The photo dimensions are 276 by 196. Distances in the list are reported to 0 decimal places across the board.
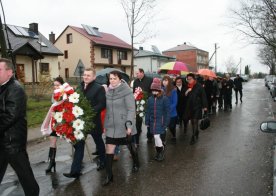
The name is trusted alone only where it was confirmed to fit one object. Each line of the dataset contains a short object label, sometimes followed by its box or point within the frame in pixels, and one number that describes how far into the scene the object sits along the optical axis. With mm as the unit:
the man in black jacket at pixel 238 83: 18577
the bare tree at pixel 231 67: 103050
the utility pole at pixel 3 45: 9134
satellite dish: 71112
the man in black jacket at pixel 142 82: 8109
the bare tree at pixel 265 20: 18156
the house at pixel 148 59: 65812
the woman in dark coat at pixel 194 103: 8086
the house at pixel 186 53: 89312
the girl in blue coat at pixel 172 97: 8008
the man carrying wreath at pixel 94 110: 5262
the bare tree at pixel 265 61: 54003
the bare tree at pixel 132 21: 24375
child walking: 6445
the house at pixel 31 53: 28703
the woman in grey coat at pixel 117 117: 5113
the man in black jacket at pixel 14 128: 3562
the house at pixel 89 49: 45125
